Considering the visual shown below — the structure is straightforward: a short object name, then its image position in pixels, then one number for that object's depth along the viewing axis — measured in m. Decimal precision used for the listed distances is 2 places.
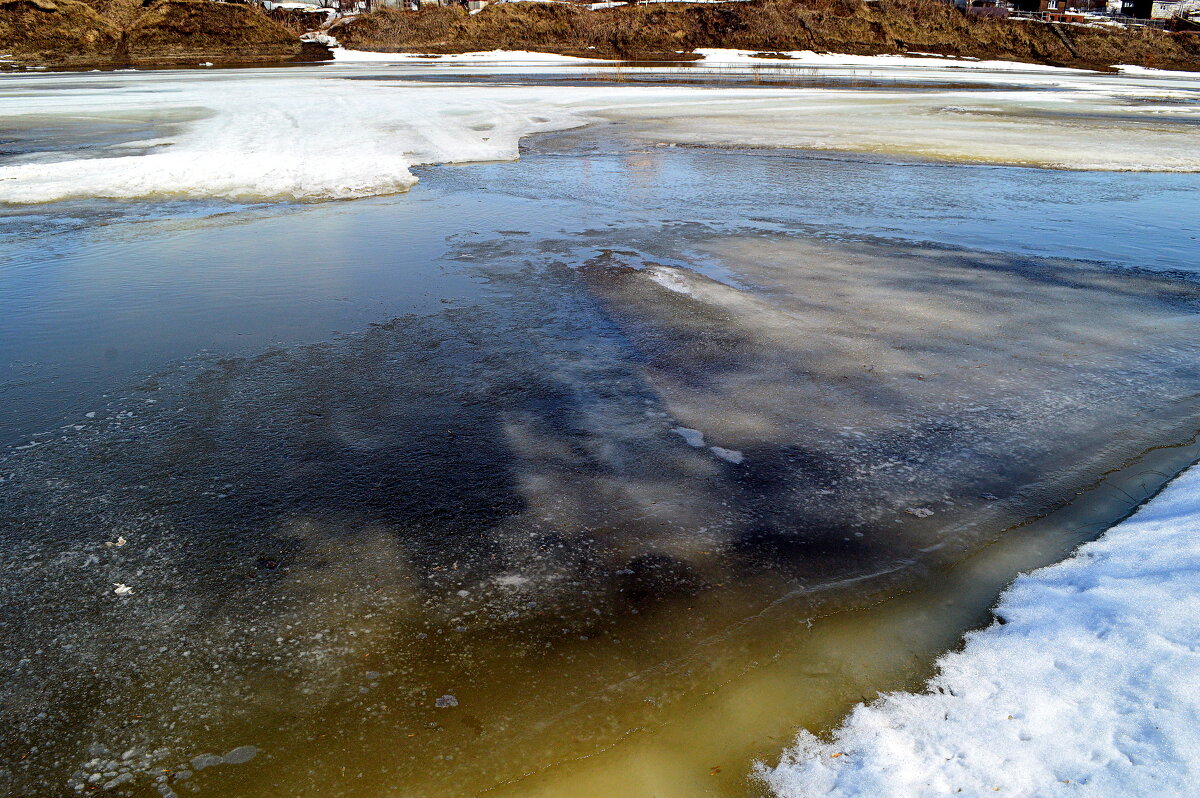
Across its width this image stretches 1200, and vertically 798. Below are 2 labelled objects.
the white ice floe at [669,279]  6.65
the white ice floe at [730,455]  4.01
